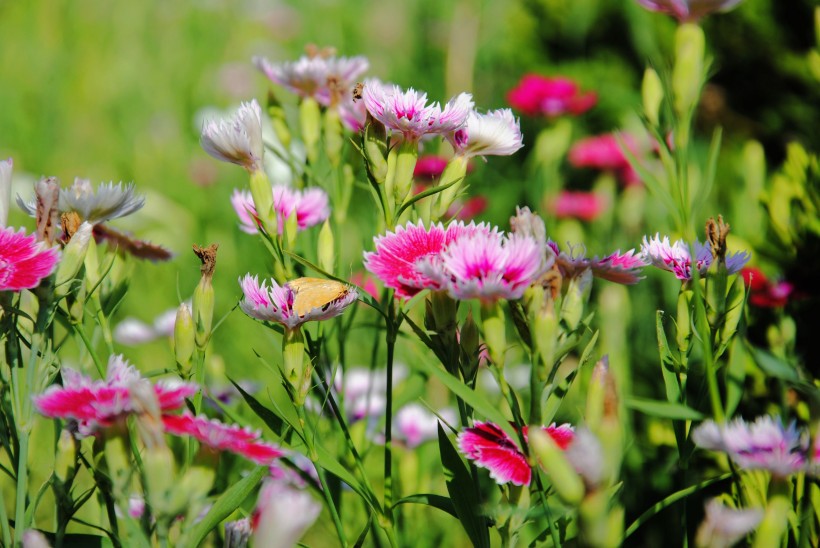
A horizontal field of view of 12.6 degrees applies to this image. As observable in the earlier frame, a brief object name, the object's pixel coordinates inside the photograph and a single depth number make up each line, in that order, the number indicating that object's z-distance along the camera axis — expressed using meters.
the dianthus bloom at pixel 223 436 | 0.96
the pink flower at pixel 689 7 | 1.01
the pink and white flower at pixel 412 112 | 1.00
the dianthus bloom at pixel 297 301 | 0.99
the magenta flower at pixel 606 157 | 1.78
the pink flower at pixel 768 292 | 1.11
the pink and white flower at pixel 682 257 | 1.02
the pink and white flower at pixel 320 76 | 1.08
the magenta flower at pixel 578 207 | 1.75
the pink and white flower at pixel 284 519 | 0.94
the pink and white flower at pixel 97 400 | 0.96
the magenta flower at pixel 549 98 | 1.68
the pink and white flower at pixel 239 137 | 1.02
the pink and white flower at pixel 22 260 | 0.98
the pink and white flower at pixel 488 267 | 0.97
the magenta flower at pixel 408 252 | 0.99
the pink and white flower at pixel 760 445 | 0.96
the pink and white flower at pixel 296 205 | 1.05
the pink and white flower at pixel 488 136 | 1.03
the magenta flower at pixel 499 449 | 0.98
